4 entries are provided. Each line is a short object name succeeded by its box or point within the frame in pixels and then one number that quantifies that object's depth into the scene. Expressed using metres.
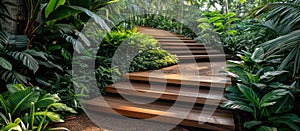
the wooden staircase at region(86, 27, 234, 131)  2.05
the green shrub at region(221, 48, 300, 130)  1.71
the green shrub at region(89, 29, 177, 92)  2.96
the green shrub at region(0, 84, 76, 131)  1.60
